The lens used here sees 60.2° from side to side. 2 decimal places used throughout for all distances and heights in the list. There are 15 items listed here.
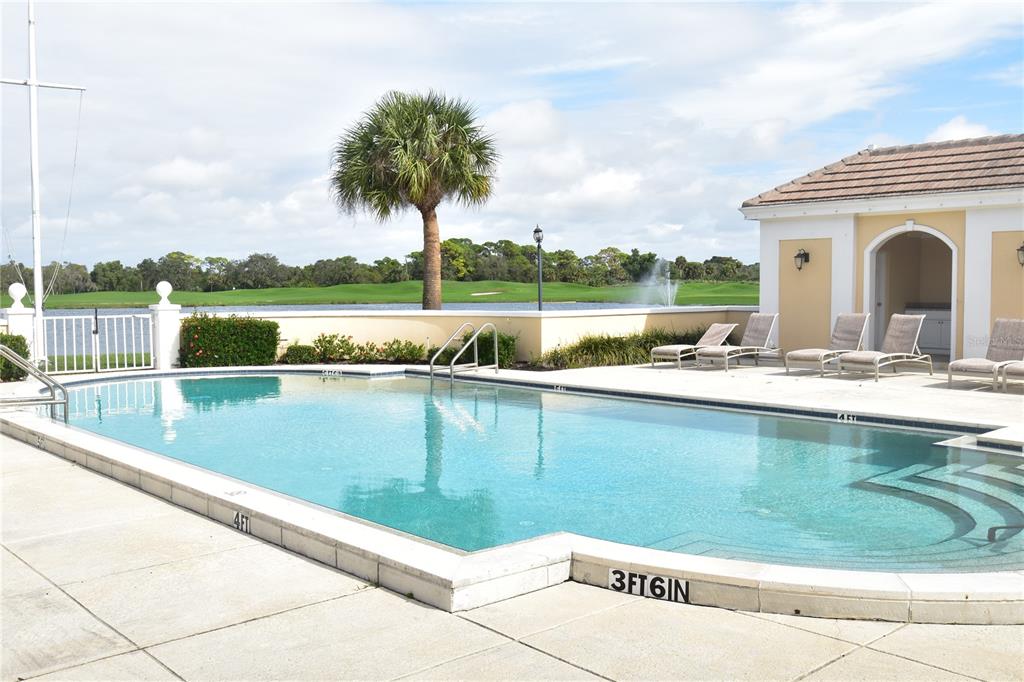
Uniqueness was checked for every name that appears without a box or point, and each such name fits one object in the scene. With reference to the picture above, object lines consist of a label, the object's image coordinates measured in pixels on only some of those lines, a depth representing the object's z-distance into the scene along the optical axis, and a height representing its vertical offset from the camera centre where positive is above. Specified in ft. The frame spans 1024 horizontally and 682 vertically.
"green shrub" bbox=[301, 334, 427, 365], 58.49 -3.74
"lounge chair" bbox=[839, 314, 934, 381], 44.21 -2.95
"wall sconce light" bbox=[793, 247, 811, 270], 52.54 +2.16
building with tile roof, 45.78 +3.01
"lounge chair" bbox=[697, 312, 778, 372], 50.24 -2.73
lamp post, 65.36 +4.40
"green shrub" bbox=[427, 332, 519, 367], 52.60 -3.28
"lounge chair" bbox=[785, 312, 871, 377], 46.21 -2.67
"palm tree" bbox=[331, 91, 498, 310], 63.00 +9.79
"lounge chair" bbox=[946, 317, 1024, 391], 39.55 -2.76
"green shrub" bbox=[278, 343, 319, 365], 57.88 -4.01
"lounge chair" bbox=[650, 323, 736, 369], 51.42 -3.06
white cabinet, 56.59 -2.45
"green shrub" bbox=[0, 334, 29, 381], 47.29 -3.14
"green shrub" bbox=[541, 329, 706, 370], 52.49 -3.49
